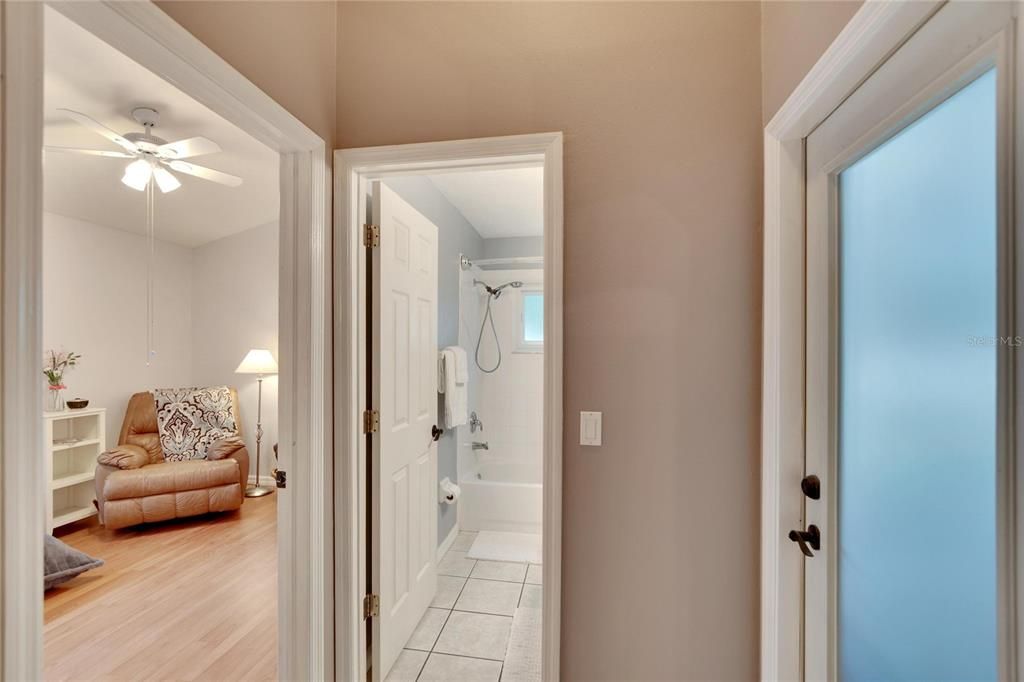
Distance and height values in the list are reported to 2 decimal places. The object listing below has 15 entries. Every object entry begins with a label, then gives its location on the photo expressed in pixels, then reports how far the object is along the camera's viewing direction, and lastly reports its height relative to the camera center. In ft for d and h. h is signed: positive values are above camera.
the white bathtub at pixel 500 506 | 11.14 -4.00
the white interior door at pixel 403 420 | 5.96 -1.19
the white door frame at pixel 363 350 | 4.81 -0.12
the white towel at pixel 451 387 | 10.15 -1.05
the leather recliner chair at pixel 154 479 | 11.16 -3.52
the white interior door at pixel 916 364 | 2.27 -0.13
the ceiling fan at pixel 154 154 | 8.00 +3.27
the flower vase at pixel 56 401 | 11.47 -1.58
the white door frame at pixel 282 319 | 2.36 +0.14
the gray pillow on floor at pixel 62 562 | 8.41 -4.16
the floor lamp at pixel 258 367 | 14.66 -0.91
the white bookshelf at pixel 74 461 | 11.41 -3.17
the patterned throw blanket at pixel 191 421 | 13.23 -2.44
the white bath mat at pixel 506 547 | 9.86 -4.56
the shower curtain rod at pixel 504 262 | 12.32 +2.21
